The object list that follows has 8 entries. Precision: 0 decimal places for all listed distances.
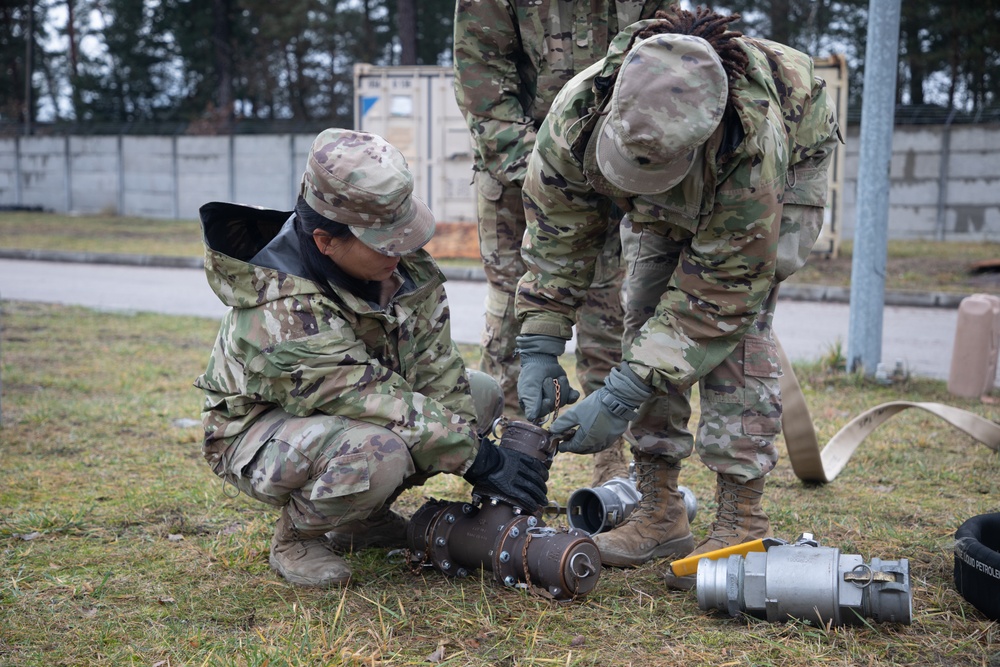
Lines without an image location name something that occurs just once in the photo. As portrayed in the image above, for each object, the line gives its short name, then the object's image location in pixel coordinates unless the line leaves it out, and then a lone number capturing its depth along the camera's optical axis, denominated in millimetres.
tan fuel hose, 3627
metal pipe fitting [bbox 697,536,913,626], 2439
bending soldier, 2293
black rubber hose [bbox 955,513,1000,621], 2477
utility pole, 5621
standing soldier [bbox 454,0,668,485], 3523
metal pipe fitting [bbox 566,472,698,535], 3215
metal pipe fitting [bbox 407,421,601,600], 2646
